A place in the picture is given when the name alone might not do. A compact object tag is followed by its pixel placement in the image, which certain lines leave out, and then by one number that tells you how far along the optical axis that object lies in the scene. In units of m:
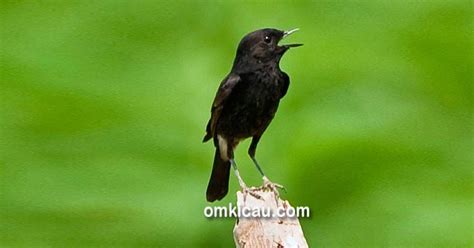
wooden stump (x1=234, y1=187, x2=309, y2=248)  4.98
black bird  5.84
